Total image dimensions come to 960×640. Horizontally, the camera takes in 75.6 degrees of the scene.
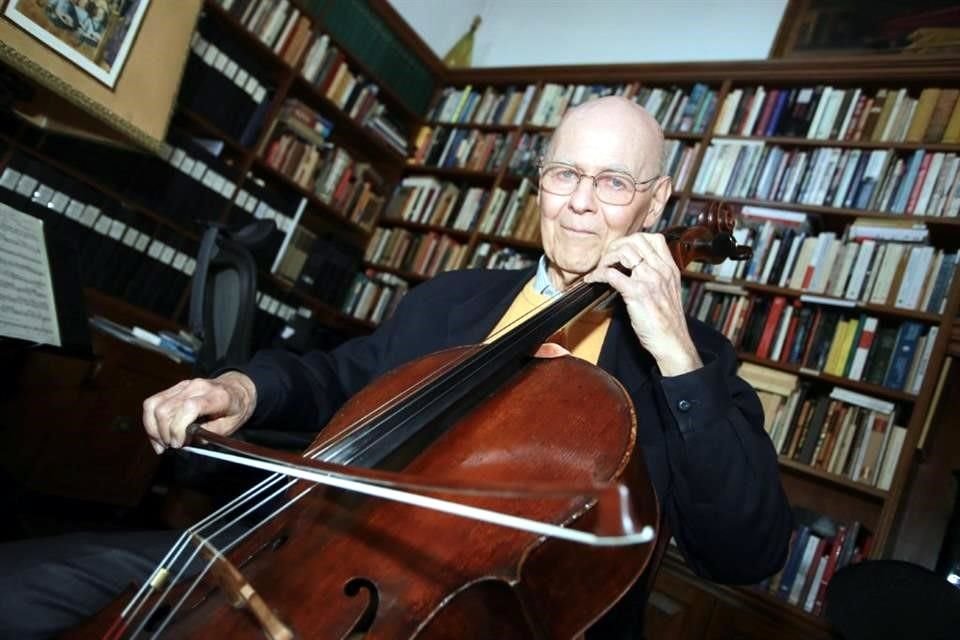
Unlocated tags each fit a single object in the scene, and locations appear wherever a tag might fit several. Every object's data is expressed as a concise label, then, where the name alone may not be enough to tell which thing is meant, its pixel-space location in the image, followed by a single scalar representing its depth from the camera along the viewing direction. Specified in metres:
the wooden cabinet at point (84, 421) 1.61
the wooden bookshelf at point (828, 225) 2.09
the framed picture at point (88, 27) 2.00
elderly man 0.79
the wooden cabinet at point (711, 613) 2.09
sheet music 1.14
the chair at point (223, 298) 1.57
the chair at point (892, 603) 0.94
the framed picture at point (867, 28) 2.65
